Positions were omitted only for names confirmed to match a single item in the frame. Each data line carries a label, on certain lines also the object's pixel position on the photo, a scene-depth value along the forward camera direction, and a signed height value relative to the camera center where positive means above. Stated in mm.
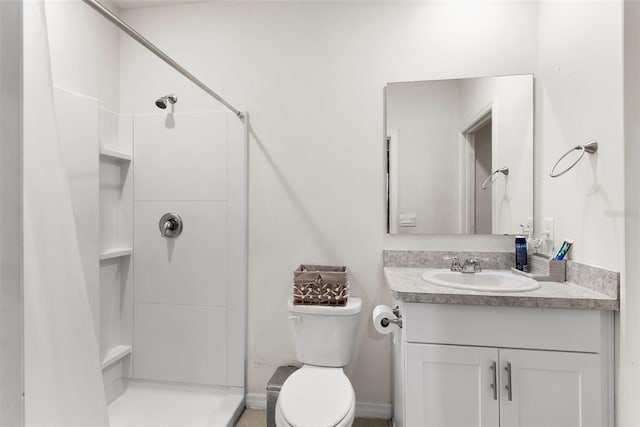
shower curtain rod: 1071 +675
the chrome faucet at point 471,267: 1725 -276
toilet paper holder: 1434 -467
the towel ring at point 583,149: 1321 +272
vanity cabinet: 1201 -576
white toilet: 1328 -752
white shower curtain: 679 -137
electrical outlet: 1642 -60
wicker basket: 1686 -381
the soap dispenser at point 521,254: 1688 -202
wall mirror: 1795 +332
